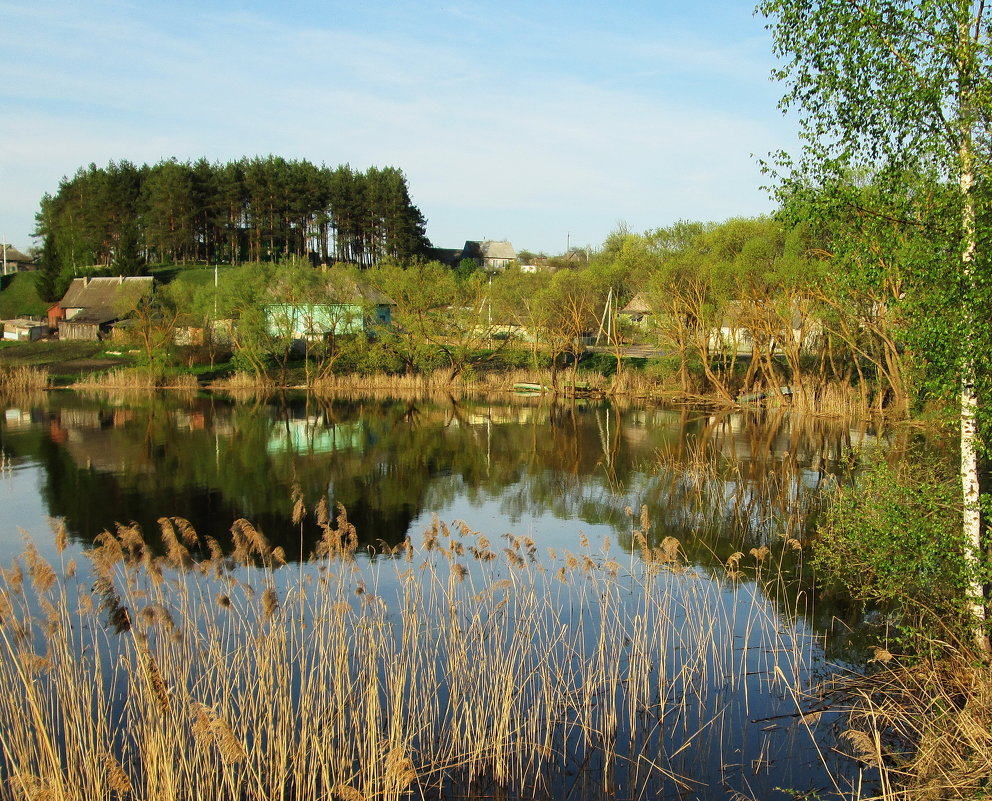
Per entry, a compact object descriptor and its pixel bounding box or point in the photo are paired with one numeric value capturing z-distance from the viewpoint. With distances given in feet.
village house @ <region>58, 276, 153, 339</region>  212.02
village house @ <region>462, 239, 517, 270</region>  428.15
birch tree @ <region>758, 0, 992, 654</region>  28.25
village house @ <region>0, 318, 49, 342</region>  211.20
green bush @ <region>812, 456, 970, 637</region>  30.99
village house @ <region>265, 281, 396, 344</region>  166.71
